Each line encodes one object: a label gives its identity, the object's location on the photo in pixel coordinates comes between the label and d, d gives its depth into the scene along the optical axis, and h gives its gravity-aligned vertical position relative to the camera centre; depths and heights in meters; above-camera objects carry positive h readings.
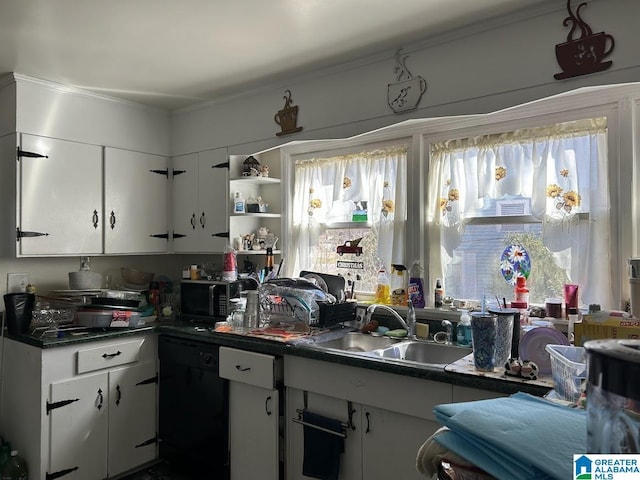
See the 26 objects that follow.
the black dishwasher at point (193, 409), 2.55 -0.95
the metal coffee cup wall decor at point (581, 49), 1.91 +0.85
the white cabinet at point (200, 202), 3.28 +0.36
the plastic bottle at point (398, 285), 2.68 -0.21
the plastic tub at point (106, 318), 2.78 -0.43
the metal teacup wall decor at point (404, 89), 2.41 +0.86
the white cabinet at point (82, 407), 2.52 -0.93
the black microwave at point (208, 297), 2.96 -0.32
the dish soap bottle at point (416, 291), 2.56 -0.24
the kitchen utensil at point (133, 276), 3.50 -0.21
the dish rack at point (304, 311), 2.56 -0.35
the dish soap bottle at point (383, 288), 2.78 -0.24
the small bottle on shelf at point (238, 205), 3.19 +0.31
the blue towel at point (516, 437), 0.60 -0.27
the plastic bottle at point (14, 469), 2.55 -1.24
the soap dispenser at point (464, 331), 2.24 -0.40
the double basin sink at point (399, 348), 2.27 -0.51
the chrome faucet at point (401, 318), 2.45 -0.38
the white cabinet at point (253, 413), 2.29 -0.85
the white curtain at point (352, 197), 2.75 +0.34
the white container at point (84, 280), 3.04 -0.21
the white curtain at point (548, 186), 2.11 +0.32
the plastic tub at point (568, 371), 1.25 -0.35
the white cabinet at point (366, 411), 1.86 -0.72
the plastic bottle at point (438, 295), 2.51 -0.25
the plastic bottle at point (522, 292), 2.25 -0.21
